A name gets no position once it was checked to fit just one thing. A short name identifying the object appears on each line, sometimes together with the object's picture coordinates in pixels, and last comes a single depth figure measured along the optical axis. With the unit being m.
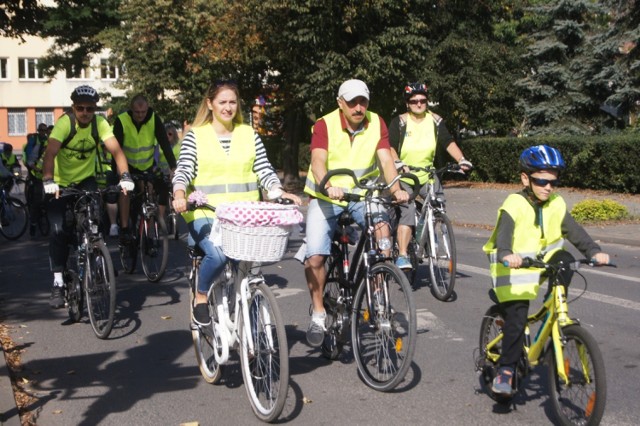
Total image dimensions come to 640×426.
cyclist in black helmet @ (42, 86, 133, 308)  8.51
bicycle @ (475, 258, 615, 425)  4.86
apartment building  80.38
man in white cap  6.62
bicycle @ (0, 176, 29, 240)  16.50
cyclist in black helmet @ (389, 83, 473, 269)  9.66
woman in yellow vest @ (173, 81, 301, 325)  6.21
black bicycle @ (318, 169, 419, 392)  5.86
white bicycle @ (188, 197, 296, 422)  5.34
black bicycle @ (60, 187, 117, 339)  7.89
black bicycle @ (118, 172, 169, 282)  11.11
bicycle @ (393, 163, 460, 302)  9.32
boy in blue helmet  5.34
